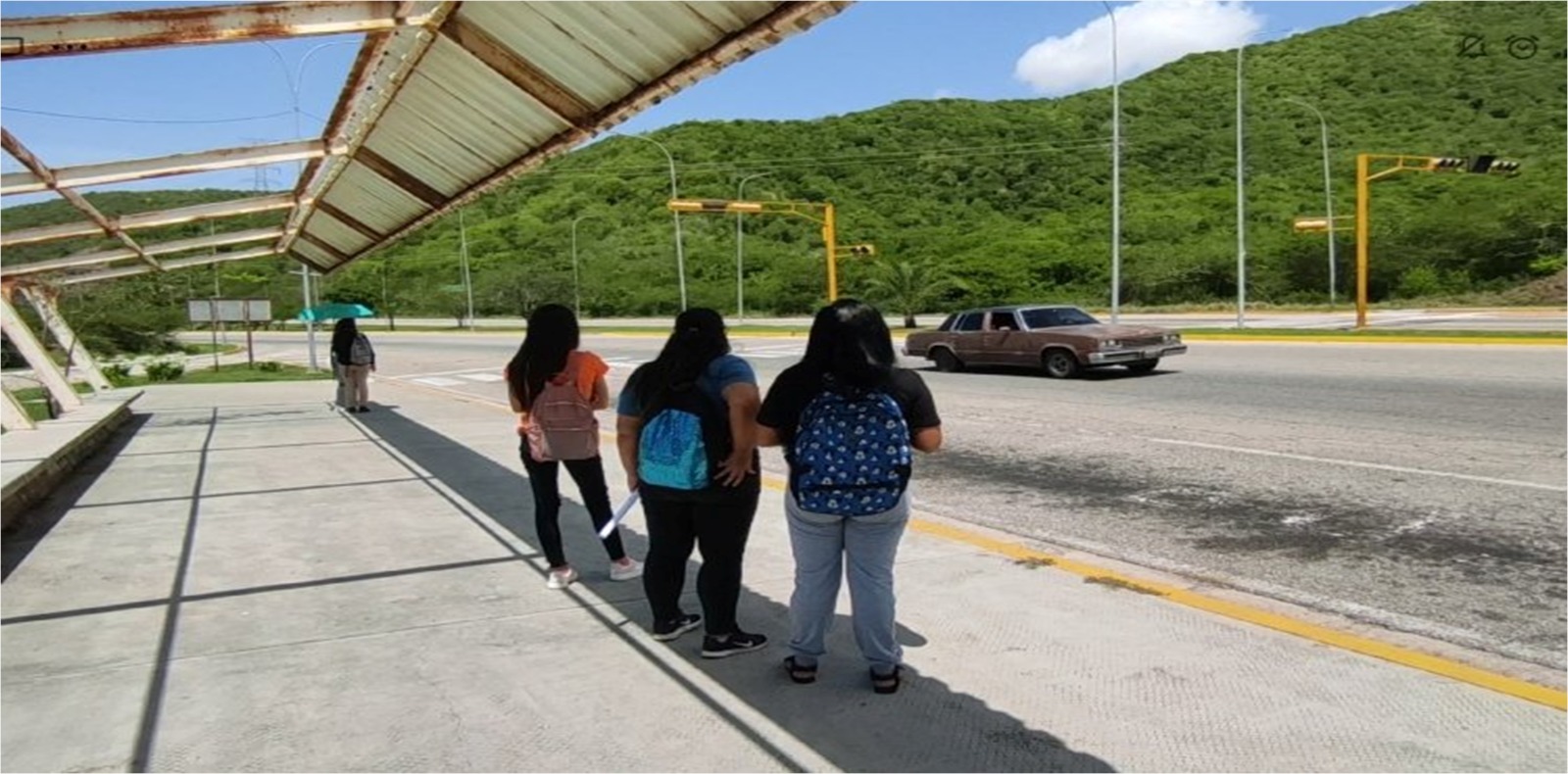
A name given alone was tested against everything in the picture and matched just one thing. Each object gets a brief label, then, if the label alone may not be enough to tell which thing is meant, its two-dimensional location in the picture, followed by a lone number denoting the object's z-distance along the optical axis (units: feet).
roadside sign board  91.86
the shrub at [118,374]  74.64
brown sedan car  56.44
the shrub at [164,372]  80.43
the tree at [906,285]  156.87
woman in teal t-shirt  13.61
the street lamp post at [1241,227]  103.56
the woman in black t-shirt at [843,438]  12.12
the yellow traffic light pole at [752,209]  118.83
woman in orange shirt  16.94
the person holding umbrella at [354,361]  47.98
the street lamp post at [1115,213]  96.89
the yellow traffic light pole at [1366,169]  91.40
